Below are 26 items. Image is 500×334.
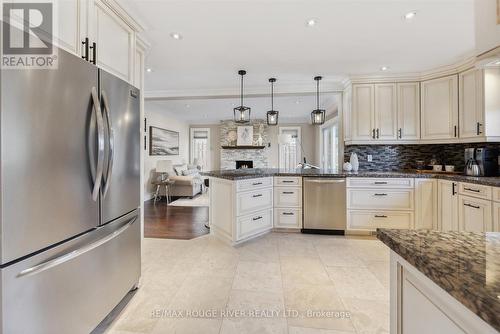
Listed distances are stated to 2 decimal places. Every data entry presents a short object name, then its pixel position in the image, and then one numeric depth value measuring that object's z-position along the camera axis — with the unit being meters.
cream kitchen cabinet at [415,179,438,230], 3.05
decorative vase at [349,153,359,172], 3.70
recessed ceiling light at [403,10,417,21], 2.09
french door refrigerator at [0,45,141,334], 0.93
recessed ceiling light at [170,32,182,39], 2.46
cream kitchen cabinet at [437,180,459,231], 2.72
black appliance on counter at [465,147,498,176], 2.70
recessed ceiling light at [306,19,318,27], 2.21
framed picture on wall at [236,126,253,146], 8.51
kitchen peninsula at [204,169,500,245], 2.96
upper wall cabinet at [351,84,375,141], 3.61
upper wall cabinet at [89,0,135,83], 1.65
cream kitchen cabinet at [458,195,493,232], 2.27
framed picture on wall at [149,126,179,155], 6.38
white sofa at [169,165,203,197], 6.34
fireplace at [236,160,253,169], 8.73
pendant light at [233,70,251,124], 3.34
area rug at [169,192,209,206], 5.62
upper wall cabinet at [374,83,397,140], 3.55
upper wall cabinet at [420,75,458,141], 3.16
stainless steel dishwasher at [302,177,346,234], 3.35
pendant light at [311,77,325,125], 3.51
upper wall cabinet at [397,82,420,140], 3.48
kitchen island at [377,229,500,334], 0.45
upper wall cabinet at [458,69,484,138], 2.80
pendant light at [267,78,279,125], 3.53
